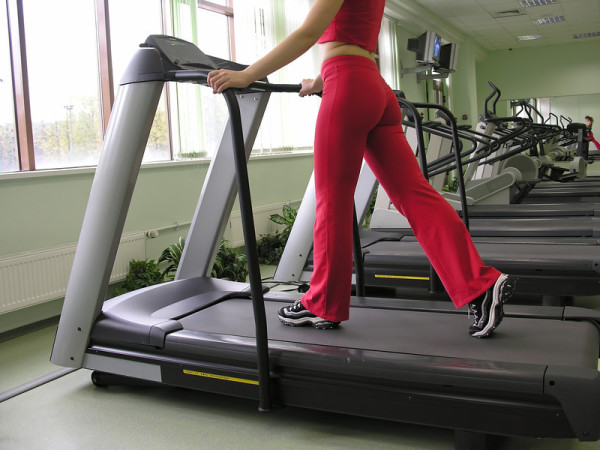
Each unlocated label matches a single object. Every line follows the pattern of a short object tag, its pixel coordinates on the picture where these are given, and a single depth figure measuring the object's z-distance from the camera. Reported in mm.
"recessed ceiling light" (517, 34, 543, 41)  13658
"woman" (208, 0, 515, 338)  2041
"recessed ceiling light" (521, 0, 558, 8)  10523
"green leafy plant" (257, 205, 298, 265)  5676
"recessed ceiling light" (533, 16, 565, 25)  11906
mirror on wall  14625
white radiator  3385
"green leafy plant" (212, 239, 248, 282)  4547
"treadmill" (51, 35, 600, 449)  1774
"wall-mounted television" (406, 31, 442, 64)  10133
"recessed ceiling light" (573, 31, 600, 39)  13741
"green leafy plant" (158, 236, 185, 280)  4406
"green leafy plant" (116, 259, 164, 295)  4141
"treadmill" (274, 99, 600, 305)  3344
